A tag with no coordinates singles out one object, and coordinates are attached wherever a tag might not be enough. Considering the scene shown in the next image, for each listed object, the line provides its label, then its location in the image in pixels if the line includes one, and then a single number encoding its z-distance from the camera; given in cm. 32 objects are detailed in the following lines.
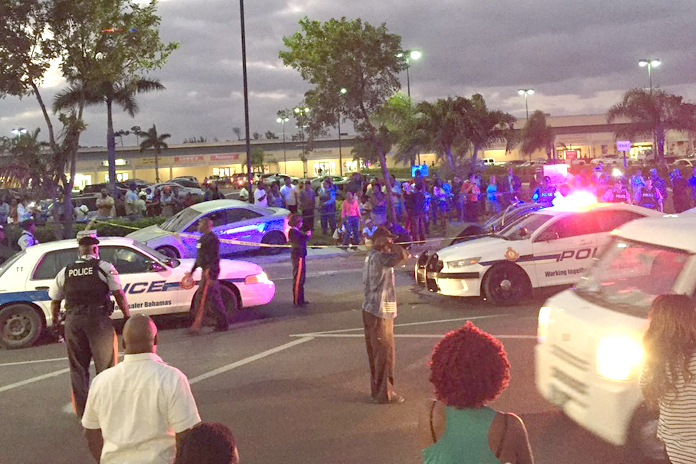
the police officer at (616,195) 1741
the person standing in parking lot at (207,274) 1023
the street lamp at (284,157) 8172
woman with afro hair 279
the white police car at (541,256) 1141
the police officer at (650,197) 1905
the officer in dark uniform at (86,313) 590
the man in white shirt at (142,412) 341
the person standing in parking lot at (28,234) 1382
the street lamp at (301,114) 2312
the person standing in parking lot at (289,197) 2259
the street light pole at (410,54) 2274
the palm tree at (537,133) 6397
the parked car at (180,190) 4019
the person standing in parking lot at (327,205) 2192
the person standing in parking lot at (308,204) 2162
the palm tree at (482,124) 3628
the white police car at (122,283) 1041
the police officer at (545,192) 1888
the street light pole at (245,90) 2391
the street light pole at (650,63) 4709
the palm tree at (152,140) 8044
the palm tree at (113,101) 4272
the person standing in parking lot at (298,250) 1204
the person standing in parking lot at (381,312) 686
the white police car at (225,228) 1686
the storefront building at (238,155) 8575
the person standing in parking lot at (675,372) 373
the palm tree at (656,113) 4822
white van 491
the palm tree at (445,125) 3612
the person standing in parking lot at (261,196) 2306
